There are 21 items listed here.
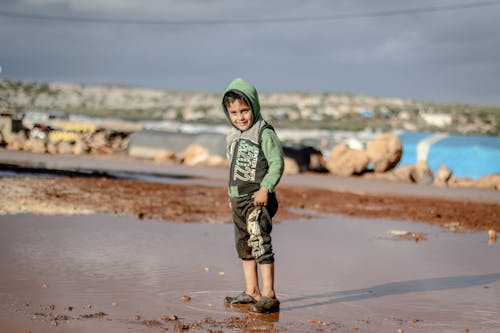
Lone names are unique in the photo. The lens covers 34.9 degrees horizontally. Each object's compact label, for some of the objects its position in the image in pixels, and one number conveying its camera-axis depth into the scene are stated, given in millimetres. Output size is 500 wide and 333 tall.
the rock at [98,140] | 39719
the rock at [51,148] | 36794
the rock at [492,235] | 10814
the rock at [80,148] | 37094
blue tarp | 29078
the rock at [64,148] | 37000
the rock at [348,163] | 28766
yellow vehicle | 44312
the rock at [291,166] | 28469
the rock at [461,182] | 26500
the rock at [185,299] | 6002
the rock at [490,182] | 25609
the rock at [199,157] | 32531
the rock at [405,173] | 27328
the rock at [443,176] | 26469
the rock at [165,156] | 33578
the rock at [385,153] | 28891
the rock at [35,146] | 36562
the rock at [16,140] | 37344
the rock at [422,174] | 26764
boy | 5828
